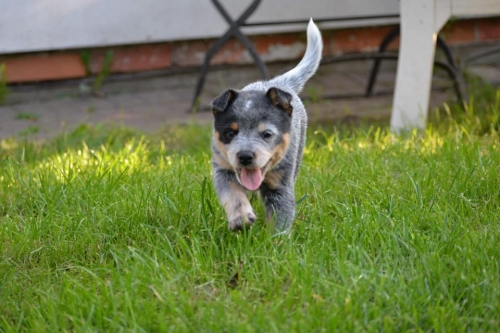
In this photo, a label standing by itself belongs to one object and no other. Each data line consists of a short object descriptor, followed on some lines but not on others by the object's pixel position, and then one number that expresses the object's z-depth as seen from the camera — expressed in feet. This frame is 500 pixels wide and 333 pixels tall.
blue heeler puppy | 10.33
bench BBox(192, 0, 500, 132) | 16.37
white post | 16.42
